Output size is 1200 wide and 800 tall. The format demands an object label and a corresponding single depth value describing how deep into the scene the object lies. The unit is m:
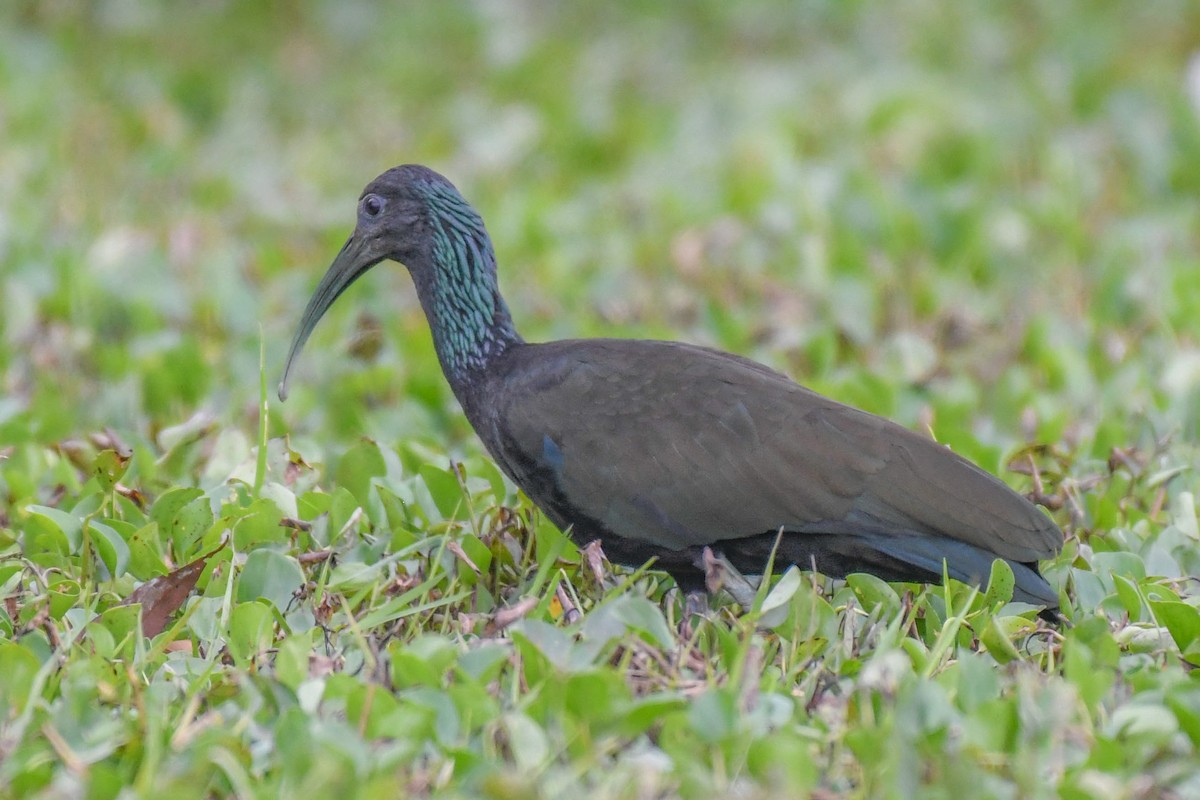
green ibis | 8.83
